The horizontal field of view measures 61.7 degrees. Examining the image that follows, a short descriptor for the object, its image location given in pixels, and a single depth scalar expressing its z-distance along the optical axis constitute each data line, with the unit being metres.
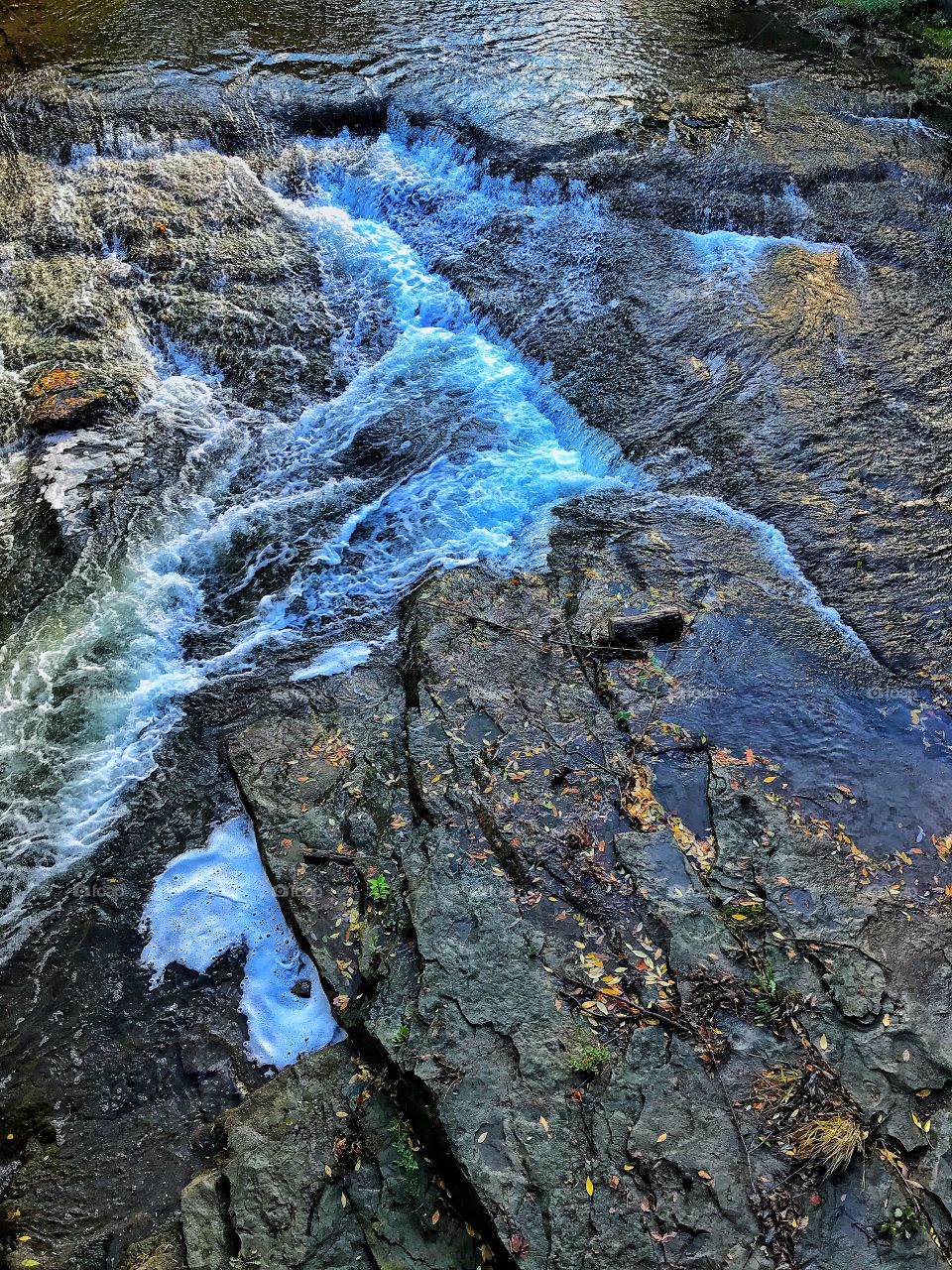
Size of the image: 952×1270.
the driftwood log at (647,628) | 6.89
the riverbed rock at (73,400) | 9.29
